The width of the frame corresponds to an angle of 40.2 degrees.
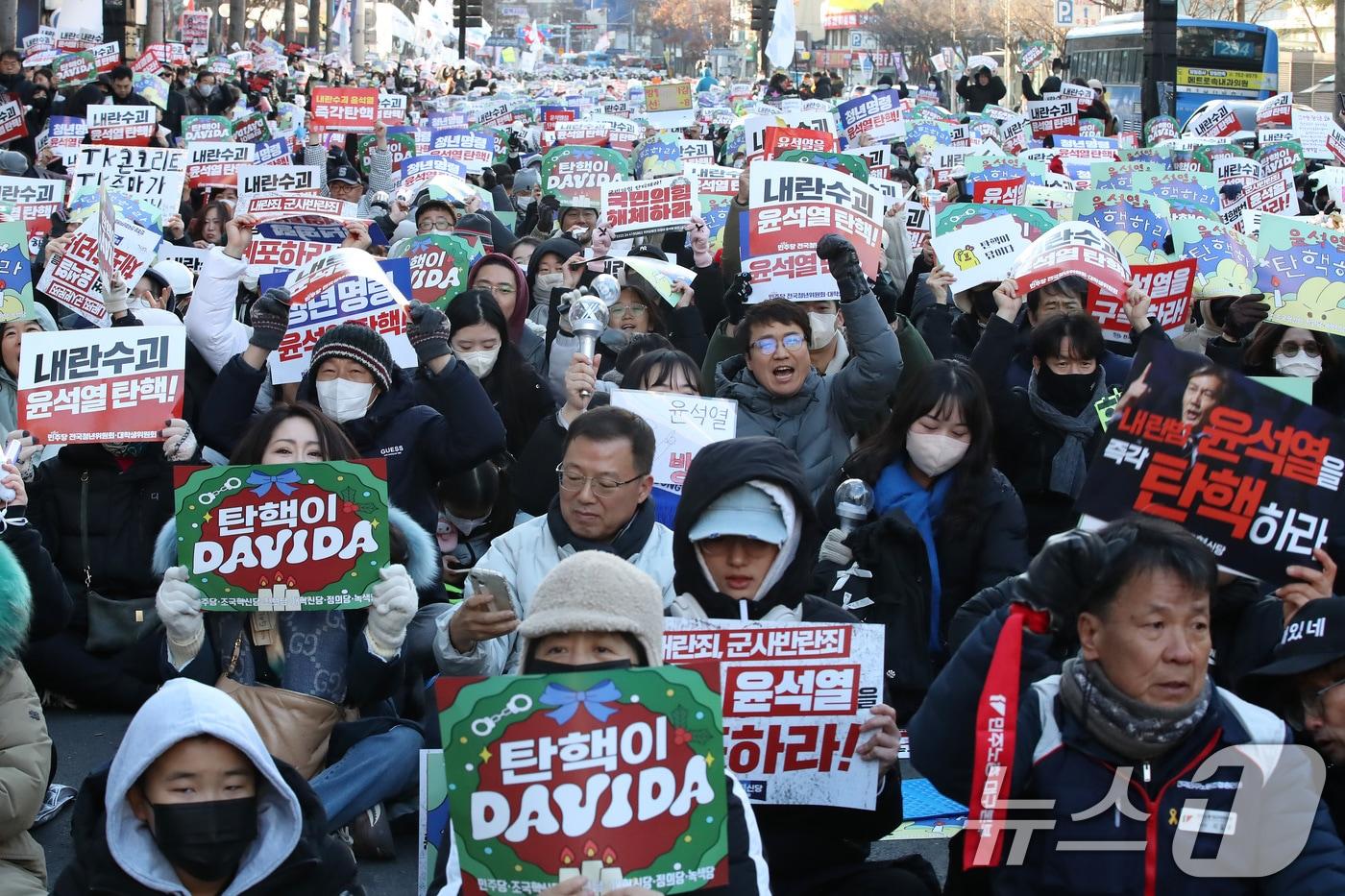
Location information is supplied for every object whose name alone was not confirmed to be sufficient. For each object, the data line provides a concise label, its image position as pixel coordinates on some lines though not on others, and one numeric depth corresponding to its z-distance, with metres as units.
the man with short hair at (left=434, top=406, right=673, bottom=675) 4.68
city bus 31.83
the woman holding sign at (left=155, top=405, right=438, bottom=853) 4.68
